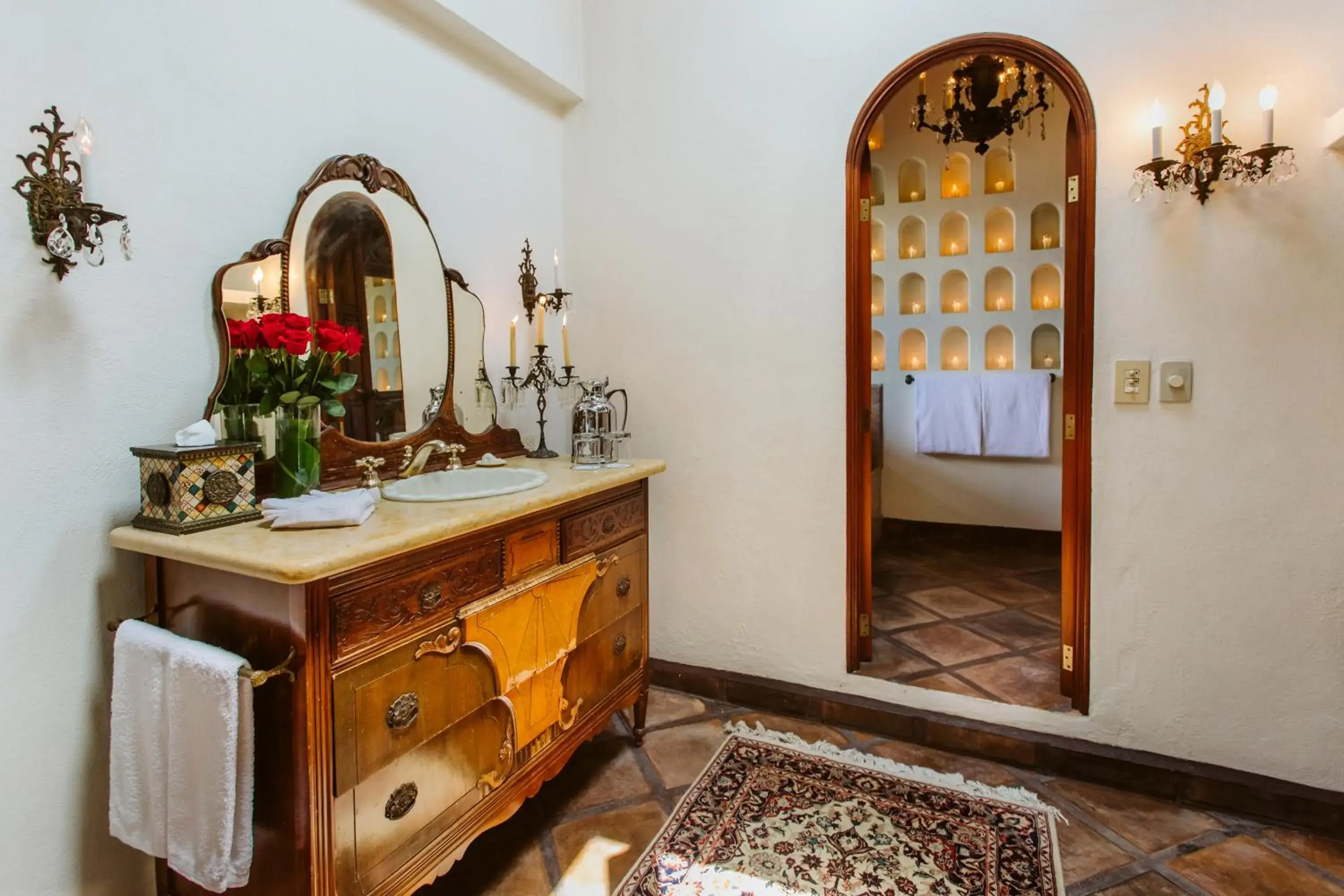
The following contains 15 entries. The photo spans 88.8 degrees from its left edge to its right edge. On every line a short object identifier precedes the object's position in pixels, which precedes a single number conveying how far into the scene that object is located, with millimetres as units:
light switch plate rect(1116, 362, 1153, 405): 1975
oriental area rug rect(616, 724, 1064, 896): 1628
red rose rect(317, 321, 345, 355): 1580
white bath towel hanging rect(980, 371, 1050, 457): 4086
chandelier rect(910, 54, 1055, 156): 2836
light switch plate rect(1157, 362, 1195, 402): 1928
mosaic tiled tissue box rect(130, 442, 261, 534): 1314
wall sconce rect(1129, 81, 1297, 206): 1753
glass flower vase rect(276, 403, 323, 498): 1539
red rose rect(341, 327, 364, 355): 1608
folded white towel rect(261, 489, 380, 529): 1333
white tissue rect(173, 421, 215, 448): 1379
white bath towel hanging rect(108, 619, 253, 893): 1179
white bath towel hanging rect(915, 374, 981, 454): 4242
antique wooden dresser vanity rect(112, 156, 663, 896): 1199
